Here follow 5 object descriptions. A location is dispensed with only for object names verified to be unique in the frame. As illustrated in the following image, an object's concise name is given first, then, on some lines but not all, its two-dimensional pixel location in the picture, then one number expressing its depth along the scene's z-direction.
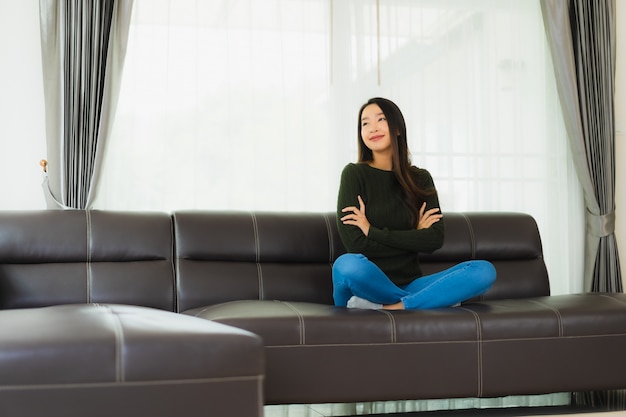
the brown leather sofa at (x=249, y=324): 1.66
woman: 3.12
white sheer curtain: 3.97
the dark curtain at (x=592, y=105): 4.43
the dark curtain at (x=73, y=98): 3.70
